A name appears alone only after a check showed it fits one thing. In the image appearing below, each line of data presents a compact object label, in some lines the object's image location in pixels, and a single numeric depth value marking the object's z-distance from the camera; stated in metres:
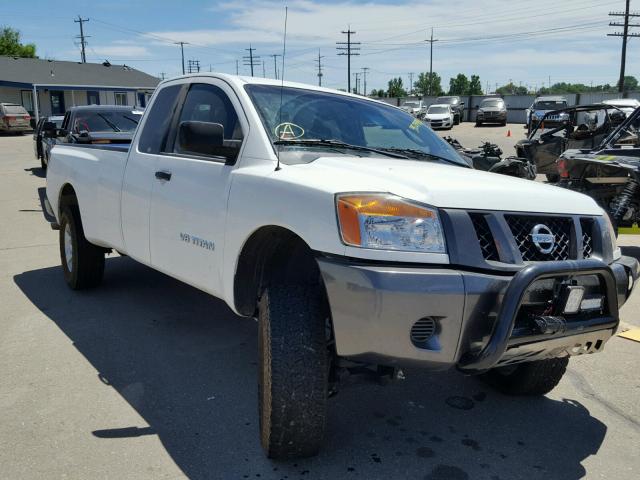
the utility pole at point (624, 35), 52.78
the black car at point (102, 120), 11.39
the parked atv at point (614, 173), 7.41
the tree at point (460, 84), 131.25
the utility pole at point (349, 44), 69.94
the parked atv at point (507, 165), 9.81
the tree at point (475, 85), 130.62
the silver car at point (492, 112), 40.72
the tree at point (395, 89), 101.78
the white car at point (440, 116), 37.33
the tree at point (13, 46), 78.56
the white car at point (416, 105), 44.86
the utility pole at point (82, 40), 78.50
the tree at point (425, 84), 139.12
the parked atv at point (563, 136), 11.09
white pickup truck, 2.59
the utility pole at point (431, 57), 79.69
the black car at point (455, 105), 45.22
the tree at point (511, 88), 129.80
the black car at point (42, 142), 16.04
